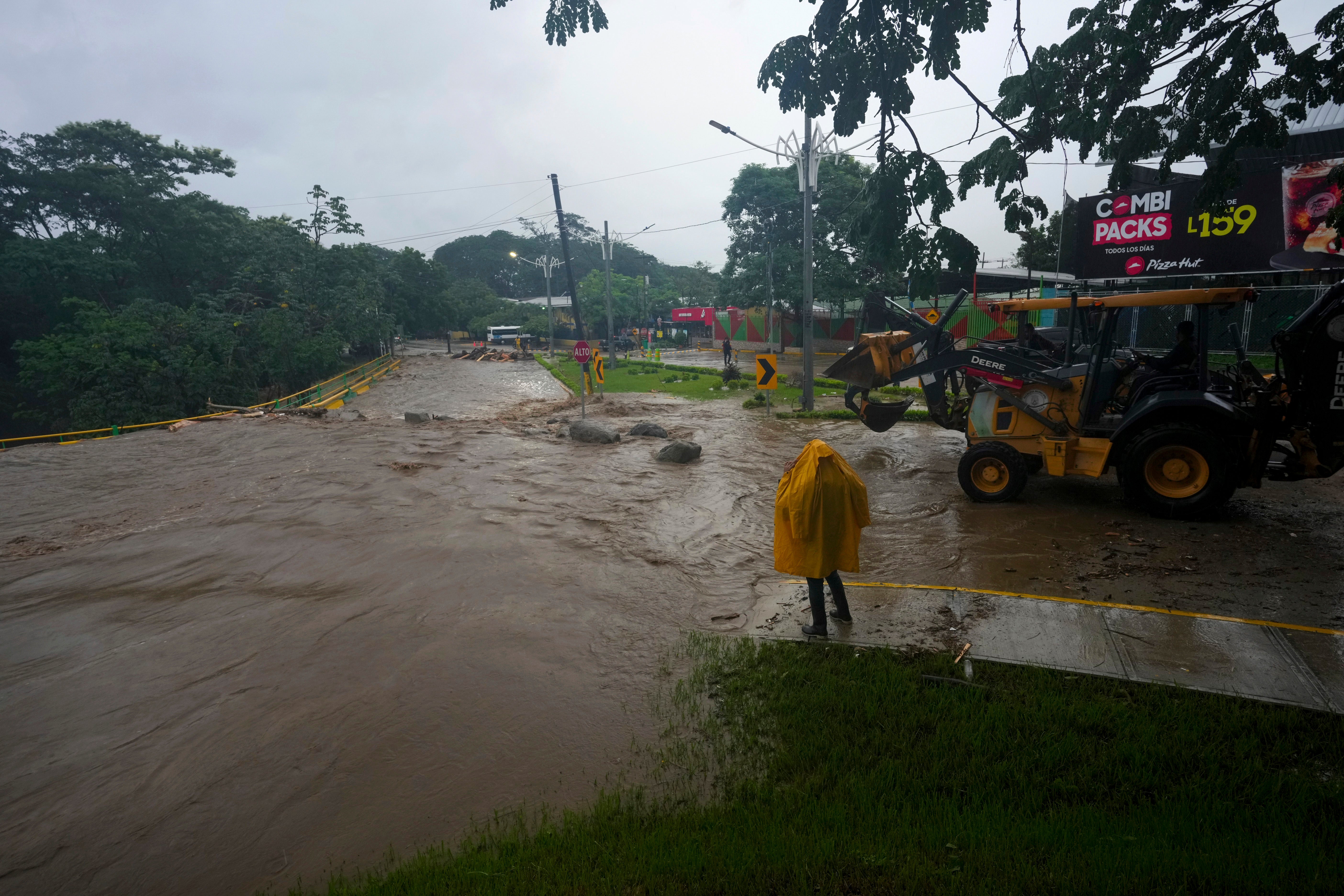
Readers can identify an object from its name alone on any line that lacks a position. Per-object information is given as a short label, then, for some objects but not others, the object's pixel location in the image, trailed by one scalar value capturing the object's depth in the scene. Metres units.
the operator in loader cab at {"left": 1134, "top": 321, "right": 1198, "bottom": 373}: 8.56
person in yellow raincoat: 5.39
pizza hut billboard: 17.02
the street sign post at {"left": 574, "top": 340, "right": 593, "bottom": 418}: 20.05
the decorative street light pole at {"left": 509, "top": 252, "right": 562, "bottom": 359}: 46.19
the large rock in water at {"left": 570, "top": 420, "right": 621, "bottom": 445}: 16.48
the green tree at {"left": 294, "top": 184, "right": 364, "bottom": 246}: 39.06
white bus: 64.88
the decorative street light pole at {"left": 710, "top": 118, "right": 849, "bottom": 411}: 18.25
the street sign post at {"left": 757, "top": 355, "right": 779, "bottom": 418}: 17.62
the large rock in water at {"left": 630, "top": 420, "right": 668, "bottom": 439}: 17.06
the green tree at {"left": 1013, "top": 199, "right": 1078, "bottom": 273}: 31.78
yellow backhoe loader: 7.50
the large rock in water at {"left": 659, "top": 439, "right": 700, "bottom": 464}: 14.20
